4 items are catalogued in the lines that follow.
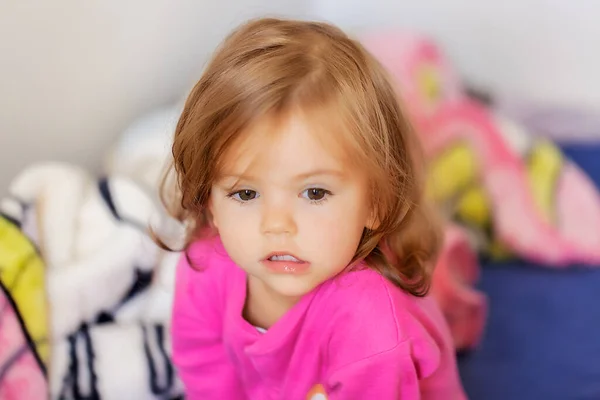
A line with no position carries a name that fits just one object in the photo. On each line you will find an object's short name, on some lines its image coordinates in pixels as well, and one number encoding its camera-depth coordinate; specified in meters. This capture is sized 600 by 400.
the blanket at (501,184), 1.54
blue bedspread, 1.26
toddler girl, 0.75
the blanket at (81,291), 1.08
